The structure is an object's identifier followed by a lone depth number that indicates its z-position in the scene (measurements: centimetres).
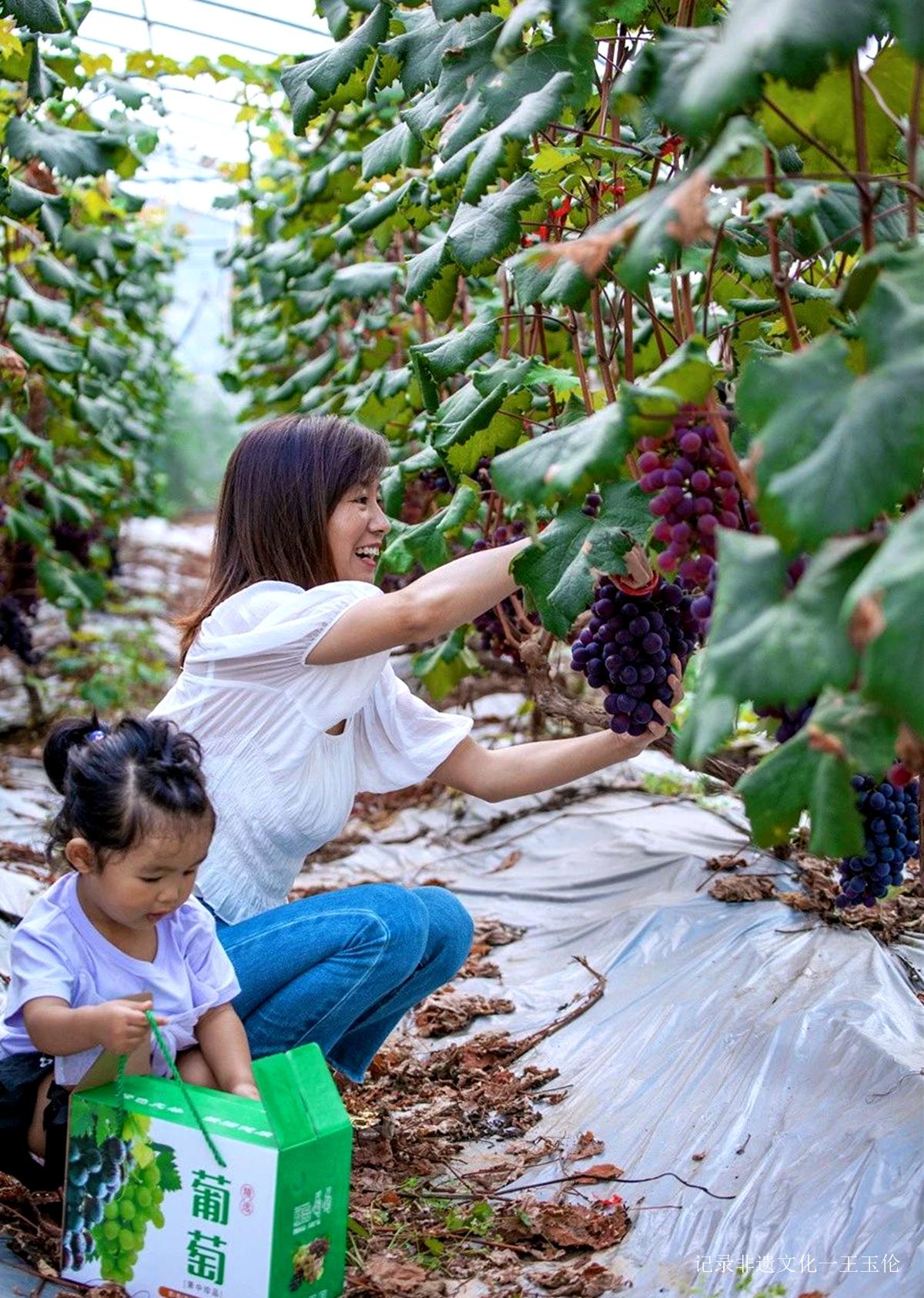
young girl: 203
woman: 238
